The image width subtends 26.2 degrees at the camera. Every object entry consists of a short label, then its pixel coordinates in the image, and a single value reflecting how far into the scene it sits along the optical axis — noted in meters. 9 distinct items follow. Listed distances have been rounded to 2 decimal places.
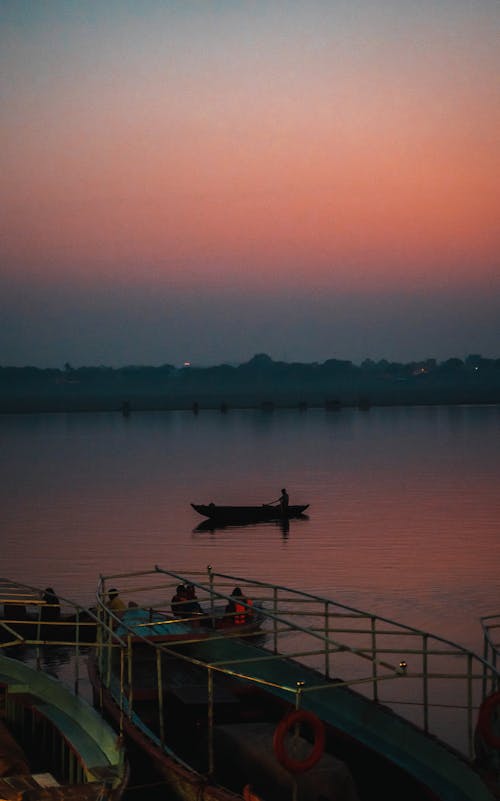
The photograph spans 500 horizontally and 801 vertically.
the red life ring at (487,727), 13.27
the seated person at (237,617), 28.11
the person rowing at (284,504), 65.17
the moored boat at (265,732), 13.52
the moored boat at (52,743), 13.27
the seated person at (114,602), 26.28
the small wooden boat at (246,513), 65.56
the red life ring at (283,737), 12.21
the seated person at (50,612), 29.12
